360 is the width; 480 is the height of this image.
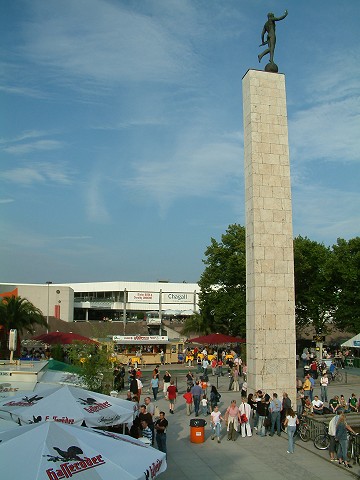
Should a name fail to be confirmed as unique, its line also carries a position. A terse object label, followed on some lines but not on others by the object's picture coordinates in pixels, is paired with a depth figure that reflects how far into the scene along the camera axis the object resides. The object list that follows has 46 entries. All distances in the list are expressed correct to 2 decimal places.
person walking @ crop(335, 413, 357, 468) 12.84
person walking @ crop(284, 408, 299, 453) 14.12
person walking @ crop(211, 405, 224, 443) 15.45
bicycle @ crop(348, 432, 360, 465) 13.21
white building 70.62
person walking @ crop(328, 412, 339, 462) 13.38
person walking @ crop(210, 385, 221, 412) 19.22
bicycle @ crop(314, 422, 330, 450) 14.48
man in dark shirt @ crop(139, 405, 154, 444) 13.69
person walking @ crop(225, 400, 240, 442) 15.77
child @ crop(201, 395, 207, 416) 19.39
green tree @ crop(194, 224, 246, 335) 43.41
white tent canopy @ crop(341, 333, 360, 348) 34.12
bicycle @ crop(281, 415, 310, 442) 15.60
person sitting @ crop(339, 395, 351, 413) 15.91
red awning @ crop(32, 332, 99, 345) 33.22
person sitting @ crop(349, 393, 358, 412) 16.90
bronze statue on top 22.58
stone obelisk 20.16
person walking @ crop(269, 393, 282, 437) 16.28
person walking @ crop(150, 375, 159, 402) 22.47
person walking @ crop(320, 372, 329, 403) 22.41
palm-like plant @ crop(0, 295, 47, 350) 34.52
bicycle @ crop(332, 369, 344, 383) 30.05
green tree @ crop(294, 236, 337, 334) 43.38
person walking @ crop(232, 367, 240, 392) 25.88
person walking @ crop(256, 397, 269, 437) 16.38
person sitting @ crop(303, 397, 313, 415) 16.64
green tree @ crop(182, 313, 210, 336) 49.21
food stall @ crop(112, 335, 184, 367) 37.00
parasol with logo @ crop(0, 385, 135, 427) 10.31
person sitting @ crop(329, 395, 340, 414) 16.36
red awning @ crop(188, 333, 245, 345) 35.06
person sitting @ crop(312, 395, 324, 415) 16.12
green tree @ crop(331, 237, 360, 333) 41.47
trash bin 15.34
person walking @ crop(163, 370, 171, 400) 22.98
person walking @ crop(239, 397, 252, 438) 16.22
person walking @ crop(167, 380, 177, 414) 19.96
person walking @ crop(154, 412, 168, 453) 13.22
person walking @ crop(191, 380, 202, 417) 19.17
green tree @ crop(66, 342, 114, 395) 16.81
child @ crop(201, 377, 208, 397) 22.58
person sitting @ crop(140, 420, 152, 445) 13.38
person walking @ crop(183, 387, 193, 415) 19.41
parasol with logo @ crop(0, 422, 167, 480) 6.07
